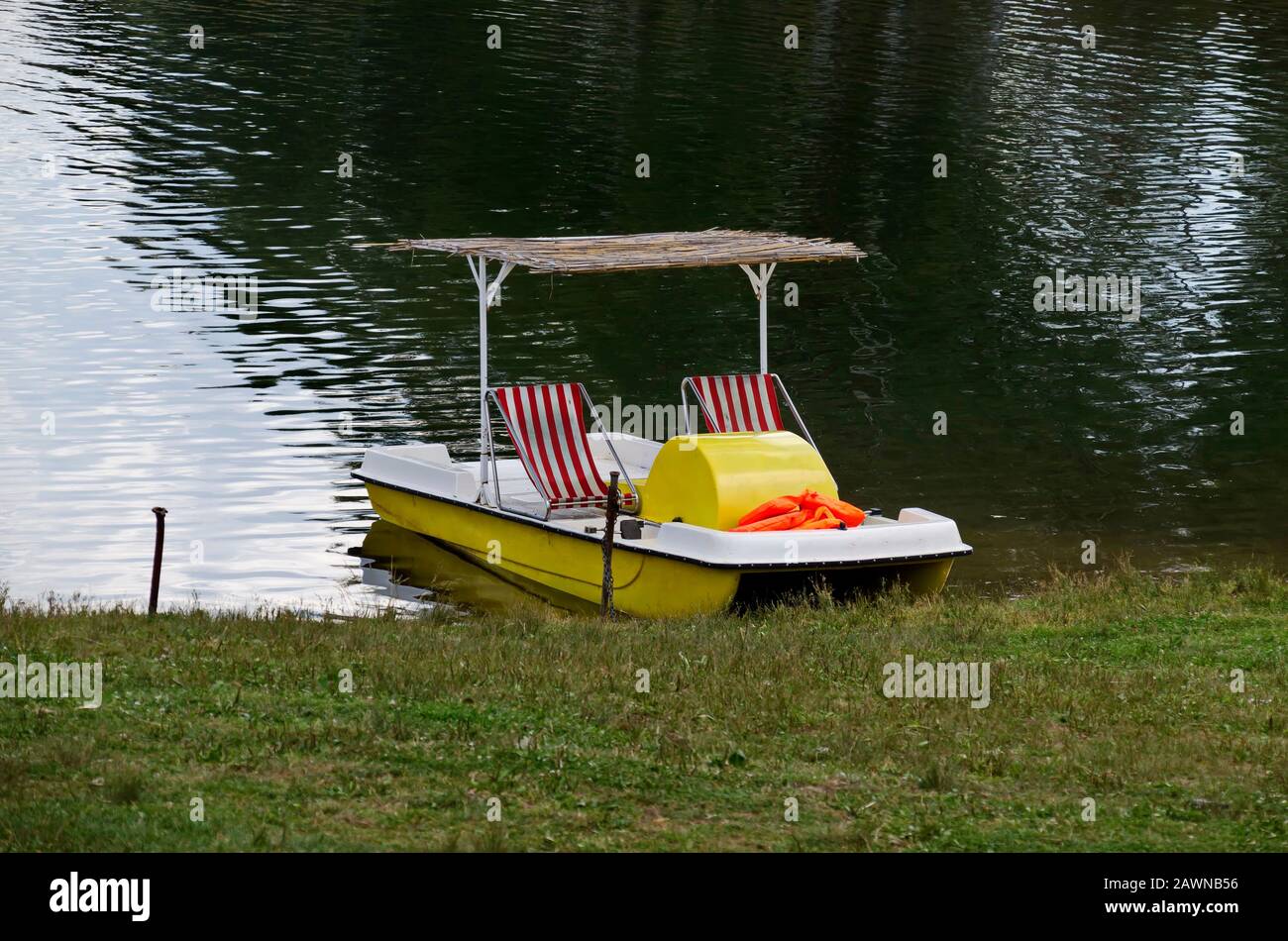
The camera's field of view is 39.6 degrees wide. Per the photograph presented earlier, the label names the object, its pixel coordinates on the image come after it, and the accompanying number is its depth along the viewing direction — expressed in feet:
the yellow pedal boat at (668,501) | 59.16
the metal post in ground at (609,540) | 58.65
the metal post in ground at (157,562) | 52.78
